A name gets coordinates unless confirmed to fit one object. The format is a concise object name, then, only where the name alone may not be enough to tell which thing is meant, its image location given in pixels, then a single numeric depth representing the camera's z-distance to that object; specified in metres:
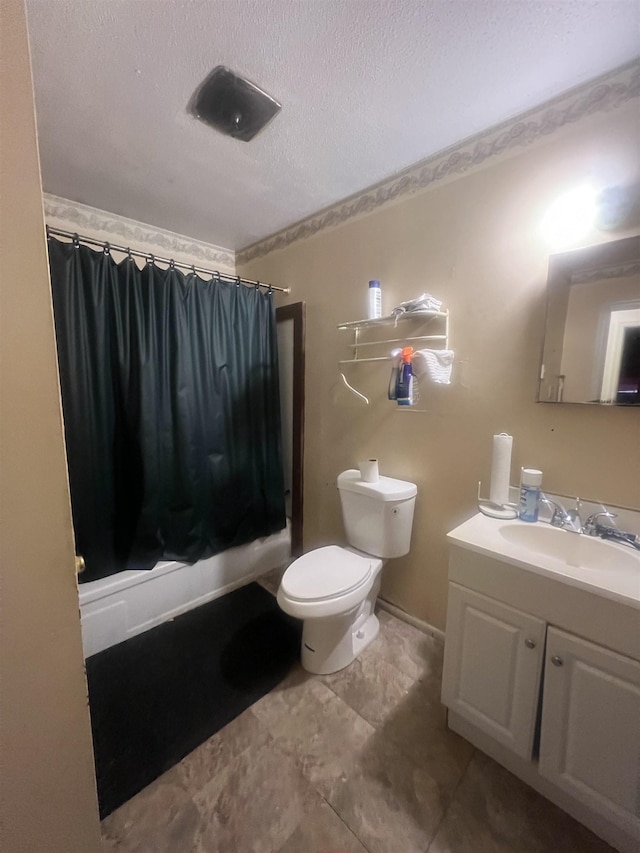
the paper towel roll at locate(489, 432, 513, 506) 1.32
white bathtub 1.59
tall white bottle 1.65
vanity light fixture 1.15
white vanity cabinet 0.86
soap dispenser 1.25
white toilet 1.37
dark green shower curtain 1.59
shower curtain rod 1.47
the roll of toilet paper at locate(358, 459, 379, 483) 1.66
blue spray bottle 1.54
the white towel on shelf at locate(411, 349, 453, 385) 1.46
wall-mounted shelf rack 1.51
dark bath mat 1.16
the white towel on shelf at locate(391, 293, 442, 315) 1.46
